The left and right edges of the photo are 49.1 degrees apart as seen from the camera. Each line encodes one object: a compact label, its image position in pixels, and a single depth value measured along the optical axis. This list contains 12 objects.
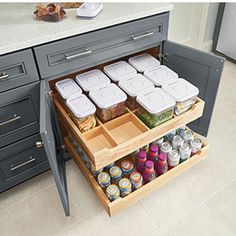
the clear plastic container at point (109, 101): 1.21
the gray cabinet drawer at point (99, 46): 1.14
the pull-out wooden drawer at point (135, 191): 1.23
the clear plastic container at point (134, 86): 1.28
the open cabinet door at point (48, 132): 0.92
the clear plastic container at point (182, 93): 1.24
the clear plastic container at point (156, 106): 1.18
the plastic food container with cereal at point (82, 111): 1.18
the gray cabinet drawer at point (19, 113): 1.15
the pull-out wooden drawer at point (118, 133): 1.12
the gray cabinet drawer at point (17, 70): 1.05
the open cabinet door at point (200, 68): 1.29
